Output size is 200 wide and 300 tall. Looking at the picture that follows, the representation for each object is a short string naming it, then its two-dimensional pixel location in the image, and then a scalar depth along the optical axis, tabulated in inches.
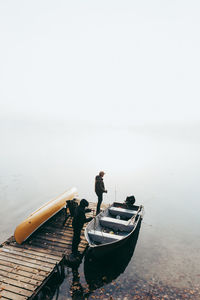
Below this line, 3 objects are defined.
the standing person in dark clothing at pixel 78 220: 382.6
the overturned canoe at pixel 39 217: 435.5
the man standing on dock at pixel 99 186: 539.9
